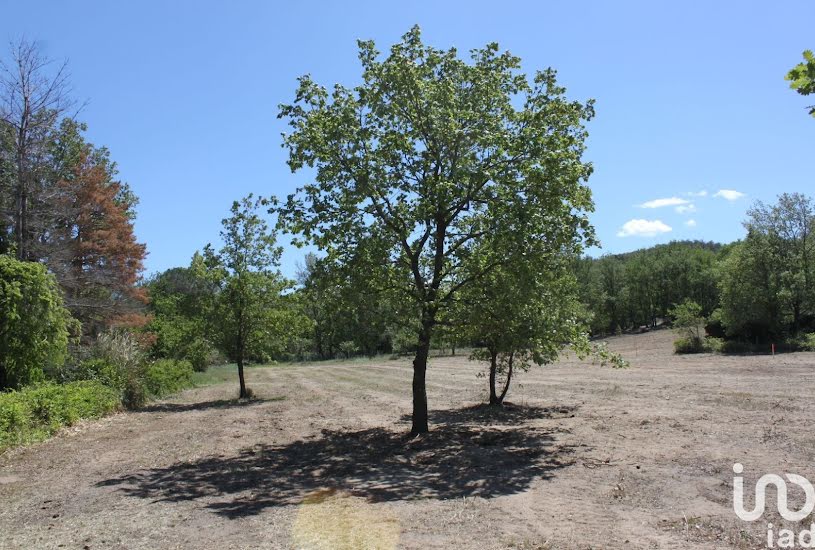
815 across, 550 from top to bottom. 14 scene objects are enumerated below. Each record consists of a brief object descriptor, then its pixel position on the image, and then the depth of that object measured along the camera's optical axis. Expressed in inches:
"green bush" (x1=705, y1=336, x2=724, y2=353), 1624.0
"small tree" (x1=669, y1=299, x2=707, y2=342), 1664.6
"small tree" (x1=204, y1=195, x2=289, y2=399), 884.0
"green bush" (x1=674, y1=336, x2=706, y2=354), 1690.5
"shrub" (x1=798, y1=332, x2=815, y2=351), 1438.2
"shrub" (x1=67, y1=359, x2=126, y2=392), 738.8
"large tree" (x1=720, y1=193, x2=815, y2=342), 1596.9
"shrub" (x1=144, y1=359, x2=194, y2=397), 908.0
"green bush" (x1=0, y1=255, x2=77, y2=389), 606.9
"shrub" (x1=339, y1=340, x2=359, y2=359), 2767.7
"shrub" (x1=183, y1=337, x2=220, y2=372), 927.7
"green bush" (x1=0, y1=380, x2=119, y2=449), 470.9
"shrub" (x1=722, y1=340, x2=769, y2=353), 1557.6
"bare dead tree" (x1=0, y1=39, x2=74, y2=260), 836.6
